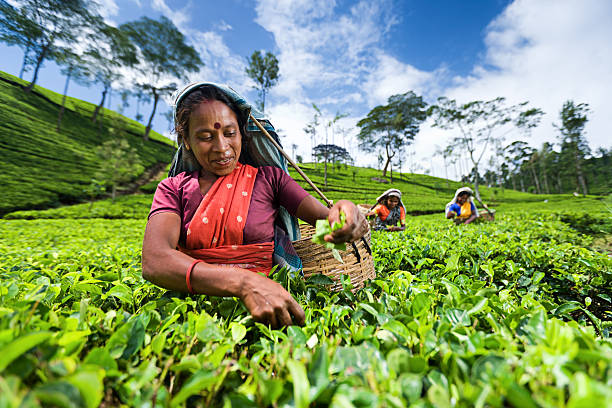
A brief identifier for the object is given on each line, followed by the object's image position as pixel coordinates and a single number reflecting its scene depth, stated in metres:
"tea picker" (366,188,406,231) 6.59
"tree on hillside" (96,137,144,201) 16.66
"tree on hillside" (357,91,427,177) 36.94
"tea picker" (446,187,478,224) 6.72
